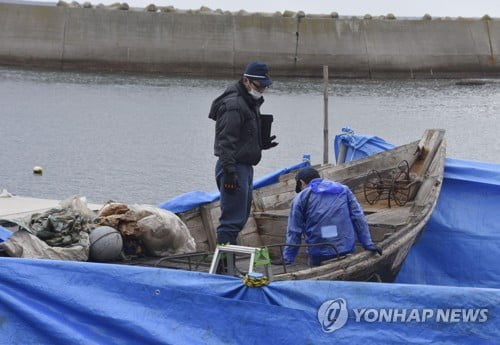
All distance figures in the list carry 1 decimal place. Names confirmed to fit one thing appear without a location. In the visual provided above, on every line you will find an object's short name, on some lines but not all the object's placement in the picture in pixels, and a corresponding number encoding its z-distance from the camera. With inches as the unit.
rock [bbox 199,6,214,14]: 2428.9
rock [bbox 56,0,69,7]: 2399.1
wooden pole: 585.6
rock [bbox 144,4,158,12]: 2408.7
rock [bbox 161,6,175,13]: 2433.4
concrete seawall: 2278.5
